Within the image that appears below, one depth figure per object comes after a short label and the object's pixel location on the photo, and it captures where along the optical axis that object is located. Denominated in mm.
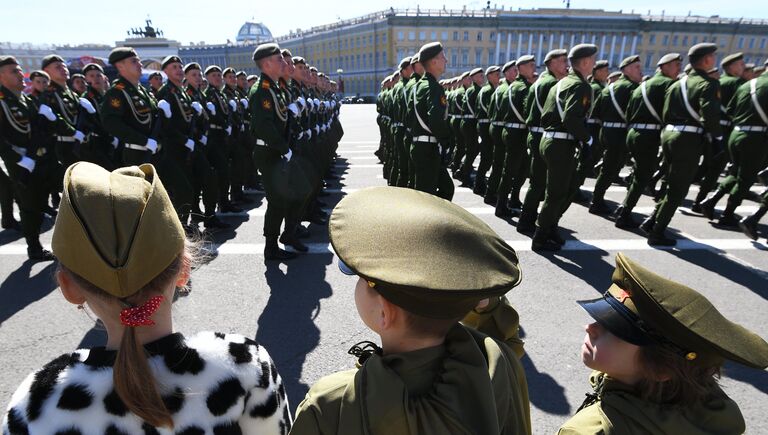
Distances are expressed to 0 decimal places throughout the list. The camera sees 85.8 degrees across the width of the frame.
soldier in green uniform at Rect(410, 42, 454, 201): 5180
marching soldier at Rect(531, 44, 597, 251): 4590
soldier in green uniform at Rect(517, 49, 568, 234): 5227
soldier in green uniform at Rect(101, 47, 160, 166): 4723
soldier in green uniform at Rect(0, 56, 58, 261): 4773
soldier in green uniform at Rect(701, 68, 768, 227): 5297
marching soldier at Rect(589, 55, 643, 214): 6422
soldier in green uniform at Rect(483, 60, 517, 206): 7086
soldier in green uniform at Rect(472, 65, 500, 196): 8297
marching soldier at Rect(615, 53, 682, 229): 5562
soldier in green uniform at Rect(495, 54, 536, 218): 6496
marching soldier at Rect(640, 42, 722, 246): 4742
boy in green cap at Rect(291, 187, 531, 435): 867
